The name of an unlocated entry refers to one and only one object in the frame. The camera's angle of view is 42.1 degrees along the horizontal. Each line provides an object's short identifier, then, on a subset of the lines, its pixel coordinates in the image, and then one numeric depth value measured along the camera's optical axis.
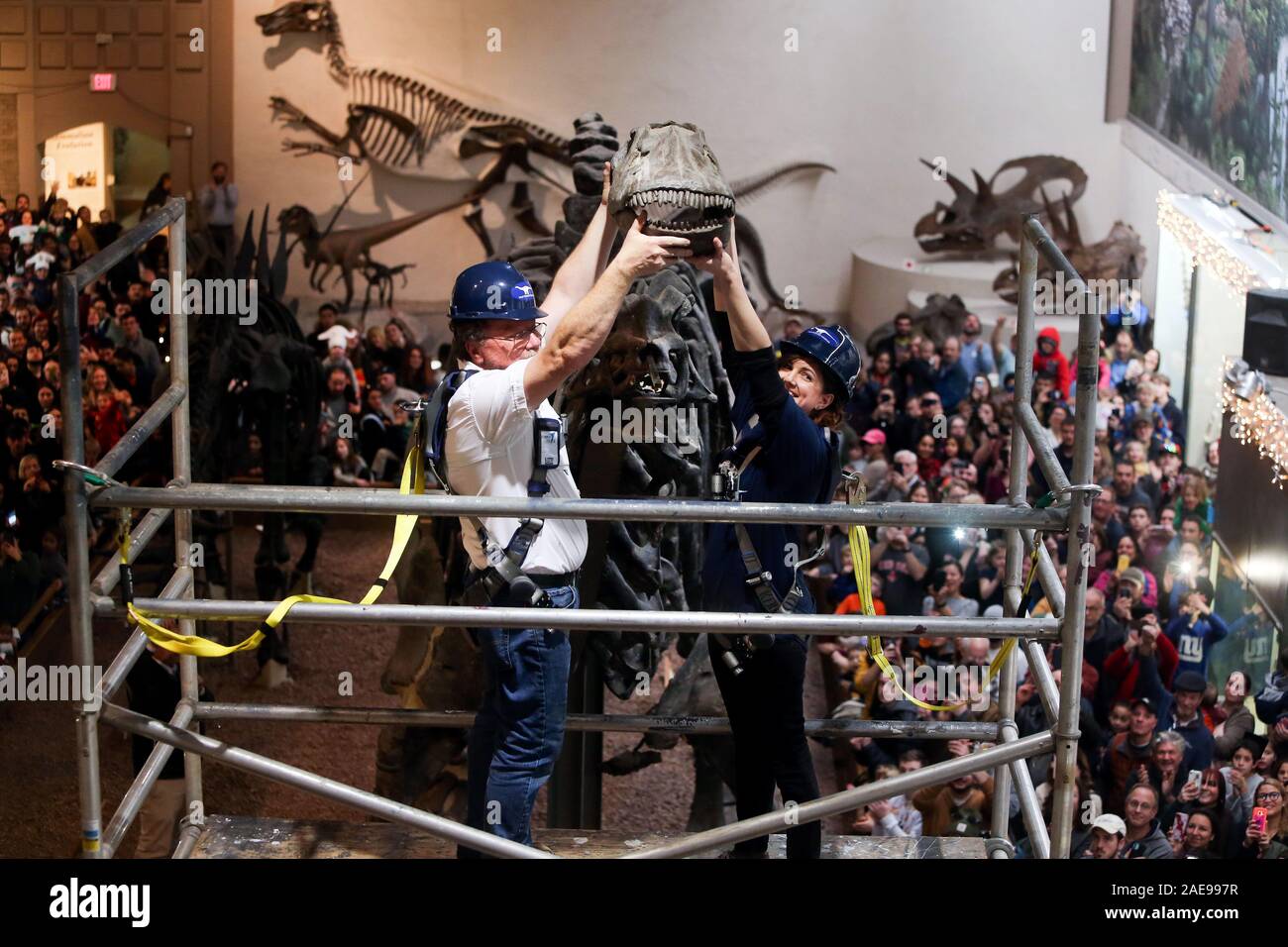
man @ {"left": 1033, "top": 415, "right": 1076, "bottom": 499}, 11.02
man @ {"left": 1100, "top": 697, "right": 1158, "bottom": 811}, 7.45
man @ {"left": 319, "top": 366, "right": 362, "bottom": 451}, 11.82
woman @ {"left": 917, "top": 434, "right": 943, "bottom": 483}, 11.02
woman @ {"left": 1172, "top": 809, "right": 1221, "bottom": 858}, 7.25
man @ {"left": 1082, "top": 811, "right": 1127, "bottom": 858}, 6.93
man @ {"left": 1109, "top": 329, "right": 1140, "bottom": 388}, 13.16
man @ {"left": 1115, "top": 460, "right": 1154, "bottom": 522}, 10.39
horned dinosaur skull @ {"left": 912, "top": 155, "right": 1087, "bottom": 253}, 15.87
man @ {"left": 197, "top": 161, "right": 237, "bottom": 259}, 15.41
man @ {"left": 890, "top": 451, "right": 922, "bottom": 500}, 10.48
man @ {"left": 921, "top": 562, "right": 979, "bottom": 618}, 8.86
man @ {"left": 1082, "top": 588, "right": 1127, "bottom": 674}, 8.18
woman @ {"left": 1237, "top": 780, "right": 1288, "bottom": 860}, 7.18
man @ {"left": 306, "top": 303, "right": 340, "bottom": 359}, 13.90
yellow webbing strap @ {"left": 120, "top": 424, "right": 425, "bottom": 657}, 4.16
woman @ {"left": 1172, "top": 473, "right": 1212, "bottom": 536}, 10.62
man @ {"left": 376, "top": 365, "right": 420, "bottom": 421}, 12.65
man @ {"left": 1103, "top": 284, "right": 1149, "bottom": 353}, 14.00
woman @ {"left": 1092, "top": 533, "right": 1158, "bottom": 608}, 8.81
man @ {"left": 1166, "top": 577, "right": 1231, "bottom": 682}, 8.50
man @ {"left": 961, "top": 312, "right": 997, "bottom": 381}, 13.50
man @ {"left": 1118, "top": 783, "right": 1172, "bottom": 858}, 7.09
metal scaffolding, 3.97
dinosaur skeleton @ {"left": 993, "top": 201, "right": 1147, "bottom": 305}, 15.45
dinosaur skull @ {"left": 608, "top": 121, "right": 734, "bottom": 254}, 4.23
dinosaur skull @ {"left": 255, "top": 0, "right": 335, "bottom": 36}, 15.64
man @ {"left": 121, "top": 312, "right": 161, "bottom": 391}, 11.80
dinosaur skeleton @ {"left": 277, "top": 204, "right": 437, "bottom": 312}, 15.73
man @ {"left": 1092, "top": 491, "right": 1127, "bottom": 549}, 9.79
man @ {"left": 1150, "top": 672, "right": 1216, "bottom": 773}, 7.61
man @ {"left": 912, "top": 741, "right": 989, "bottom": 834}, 7.45
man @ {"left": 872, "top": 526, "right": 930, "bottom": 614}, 9.20
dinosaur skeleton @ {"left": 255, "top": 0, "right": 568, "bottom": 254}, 15.92
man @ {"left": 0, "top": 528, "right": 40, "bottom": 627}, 8.96
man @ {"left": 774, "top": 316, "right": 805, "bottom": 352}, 13.93
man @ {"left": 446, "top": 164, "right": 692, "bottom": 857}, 4.31
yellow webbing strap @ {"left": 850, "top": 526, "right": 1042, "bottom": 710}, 4.64
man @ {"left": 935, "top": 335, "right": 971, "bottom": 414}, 13.03
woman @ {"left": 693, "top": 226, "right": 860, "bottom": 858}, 4.55
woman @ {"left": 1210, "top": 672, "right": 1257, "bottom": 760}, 7.65
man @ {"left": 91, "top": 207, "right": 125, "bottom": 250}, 14.34
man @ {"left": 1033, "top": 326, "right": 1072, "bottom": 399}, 12.67
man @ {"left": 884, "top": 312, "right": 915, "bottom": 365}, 13.55
